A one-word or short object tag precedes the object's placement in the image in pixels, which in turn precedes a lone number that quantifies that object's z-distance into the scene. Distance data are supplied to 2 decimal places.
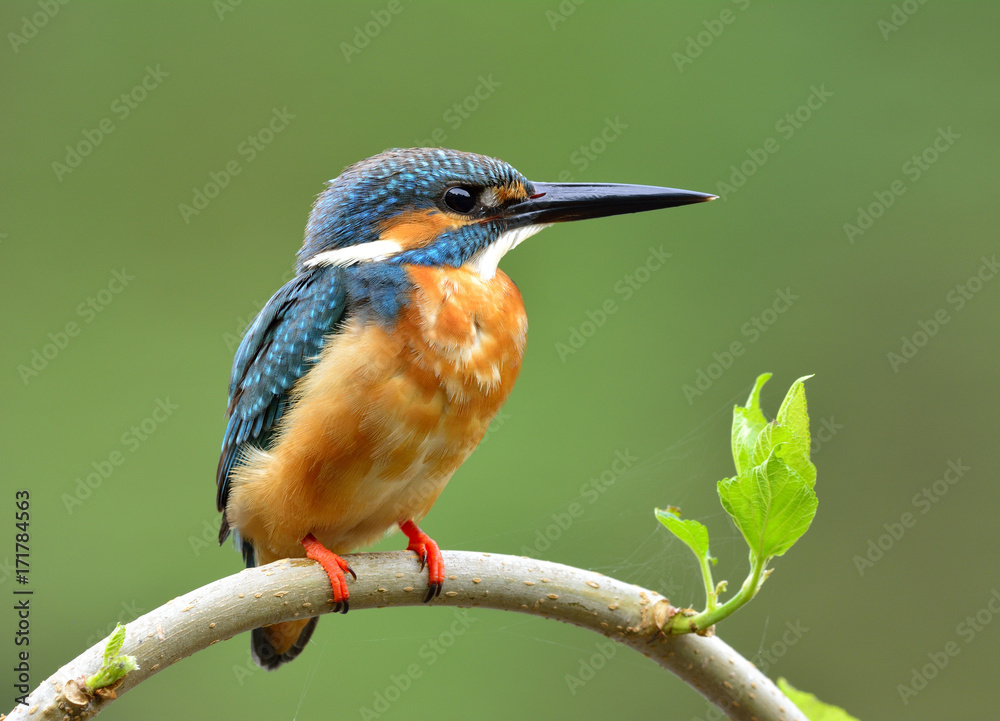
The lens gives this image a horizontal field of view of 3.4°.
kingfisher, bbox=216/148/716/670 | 3.23
